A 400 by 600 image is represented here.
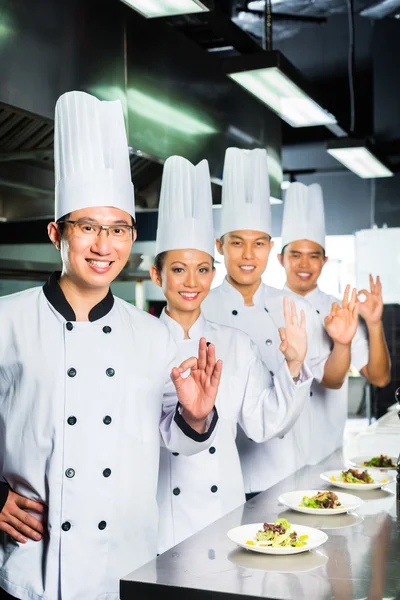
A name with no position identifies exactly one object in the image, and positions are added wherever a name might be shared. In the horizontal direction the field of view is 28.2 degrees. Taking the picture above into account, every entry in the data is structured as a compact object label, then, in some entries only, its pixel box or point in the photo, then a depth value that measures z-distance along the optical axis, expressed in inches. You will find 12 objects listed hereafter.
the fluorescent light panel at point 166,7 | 100.0
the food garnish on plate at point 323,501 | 88.1
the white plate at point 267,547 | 72.3
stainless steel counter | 65.5
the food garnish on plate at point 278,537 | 74.4
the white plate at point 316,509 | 86.8
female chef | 103.3
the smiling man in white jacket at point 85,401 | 83.1
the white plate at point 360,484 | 98.7
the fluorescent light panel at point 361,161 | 208.1
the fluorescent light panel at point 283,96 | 134.8
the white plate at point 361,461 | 109.5
